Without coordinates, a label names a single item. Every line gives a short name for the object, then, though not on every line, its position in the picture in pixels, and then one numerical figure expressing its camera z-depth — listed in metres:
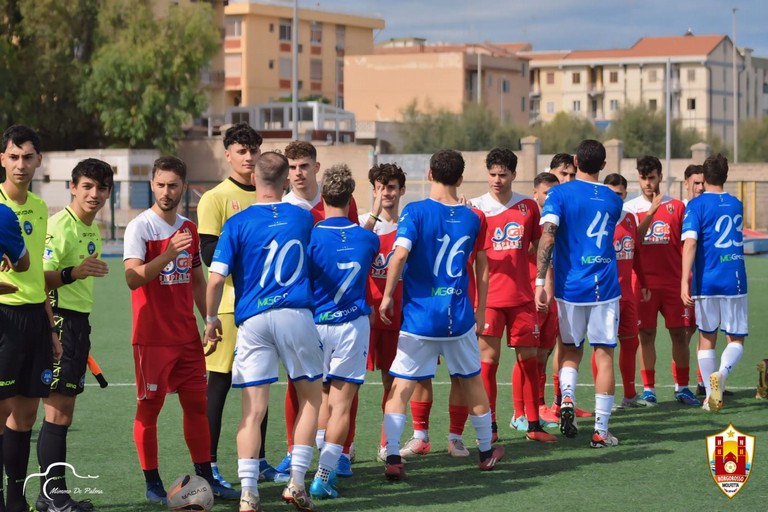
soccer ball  10.97
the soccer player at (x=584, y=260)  14.77
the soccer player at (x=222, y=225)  12.62
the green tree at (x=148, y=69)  94.39
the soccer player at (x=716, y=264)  17.21
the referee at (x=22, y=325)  10.61
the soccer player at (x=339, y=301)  11.99
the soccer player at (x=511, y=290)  14.95
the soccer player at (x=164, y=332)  11.55
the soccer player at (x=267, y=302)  11.14
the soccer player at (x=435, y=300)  12.79
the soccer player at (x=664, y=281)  18.02
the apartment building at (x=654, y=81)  187.07
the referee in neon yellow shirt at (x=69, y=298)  11.32
